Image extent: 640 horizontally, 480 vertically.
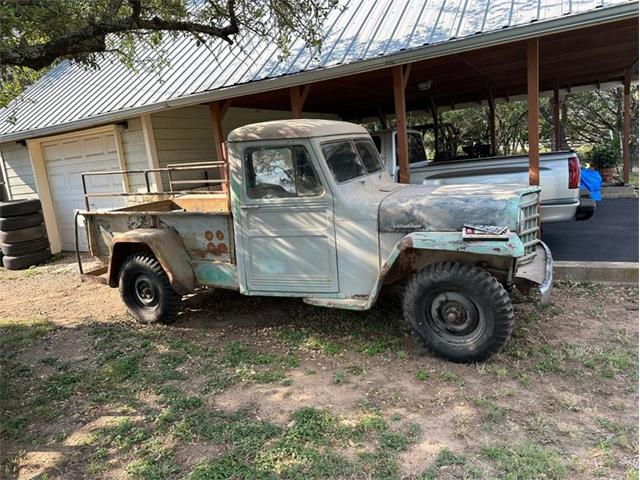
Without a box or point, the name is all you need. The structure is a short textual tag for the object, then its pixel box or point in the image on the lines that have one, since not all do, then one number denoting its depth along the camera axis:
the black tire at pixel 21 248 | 9.20
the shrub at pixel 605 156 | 13.77
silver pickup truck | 5.91
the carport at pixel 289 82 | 5.33
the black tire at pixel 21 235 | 9.15
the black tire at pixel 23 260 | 9.21
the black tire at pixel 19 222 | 9.12
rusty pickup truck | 3.63
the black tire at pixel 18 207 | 9.05
